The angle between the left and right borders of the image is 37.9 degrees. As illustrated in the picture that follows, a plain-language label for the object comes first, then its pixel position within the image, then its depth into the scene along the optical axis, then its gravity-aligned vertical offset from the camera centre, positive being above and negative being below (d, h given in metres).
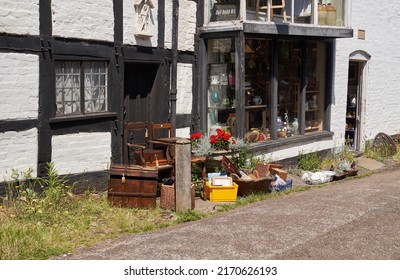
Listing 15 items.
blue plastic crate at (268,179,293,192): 10.05 -1.66
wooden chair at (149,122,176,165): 9.16 -0.80
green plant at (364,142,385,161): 14.28 -1.47
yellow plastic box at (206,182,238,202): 9.19 -1.62
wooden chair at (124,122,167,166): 9.09 -0.96
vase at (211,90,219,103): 10.95 -0.11
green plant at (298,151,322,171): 12.11 -1.47
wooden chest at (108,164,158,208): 8.29 -1.38
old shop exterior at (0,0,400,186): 7.95 +0.29
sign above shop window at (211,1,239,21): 10.40 +1.42
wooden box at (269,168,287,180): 10.35 -1.45
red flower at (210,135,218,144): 10.06 -0.84
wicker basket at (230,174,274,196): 9.48 -1.53
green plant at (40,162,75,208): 7.77 -1.38
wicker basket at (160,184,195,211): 8.37 -1.54
